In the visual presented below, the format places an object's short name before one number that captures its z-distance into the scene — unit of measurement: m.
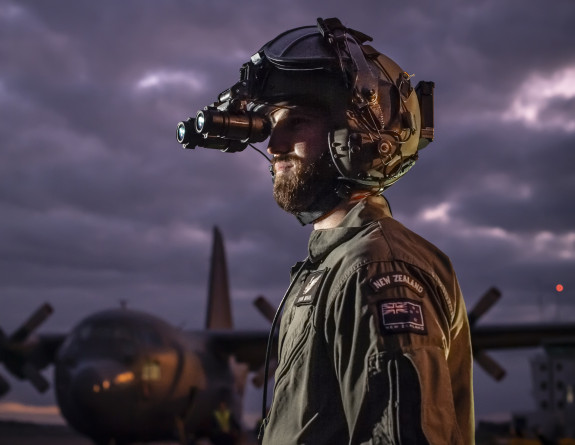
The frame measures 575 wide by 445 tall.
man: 1.87
